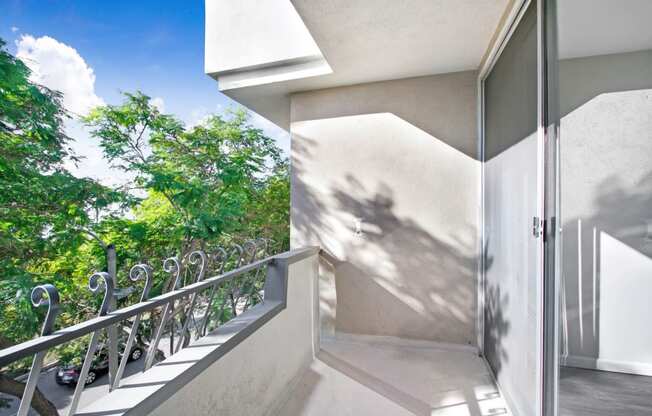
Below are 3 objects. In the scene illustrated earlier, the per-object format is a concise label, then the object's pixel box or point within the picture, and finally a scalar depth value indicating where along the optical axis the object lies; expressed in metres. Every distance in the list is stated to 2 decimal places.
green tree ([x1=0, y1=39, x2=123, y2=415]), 3.74
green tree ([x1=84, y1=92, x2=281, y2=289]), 5.21
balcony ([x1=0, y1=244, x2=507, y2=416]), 1.01
